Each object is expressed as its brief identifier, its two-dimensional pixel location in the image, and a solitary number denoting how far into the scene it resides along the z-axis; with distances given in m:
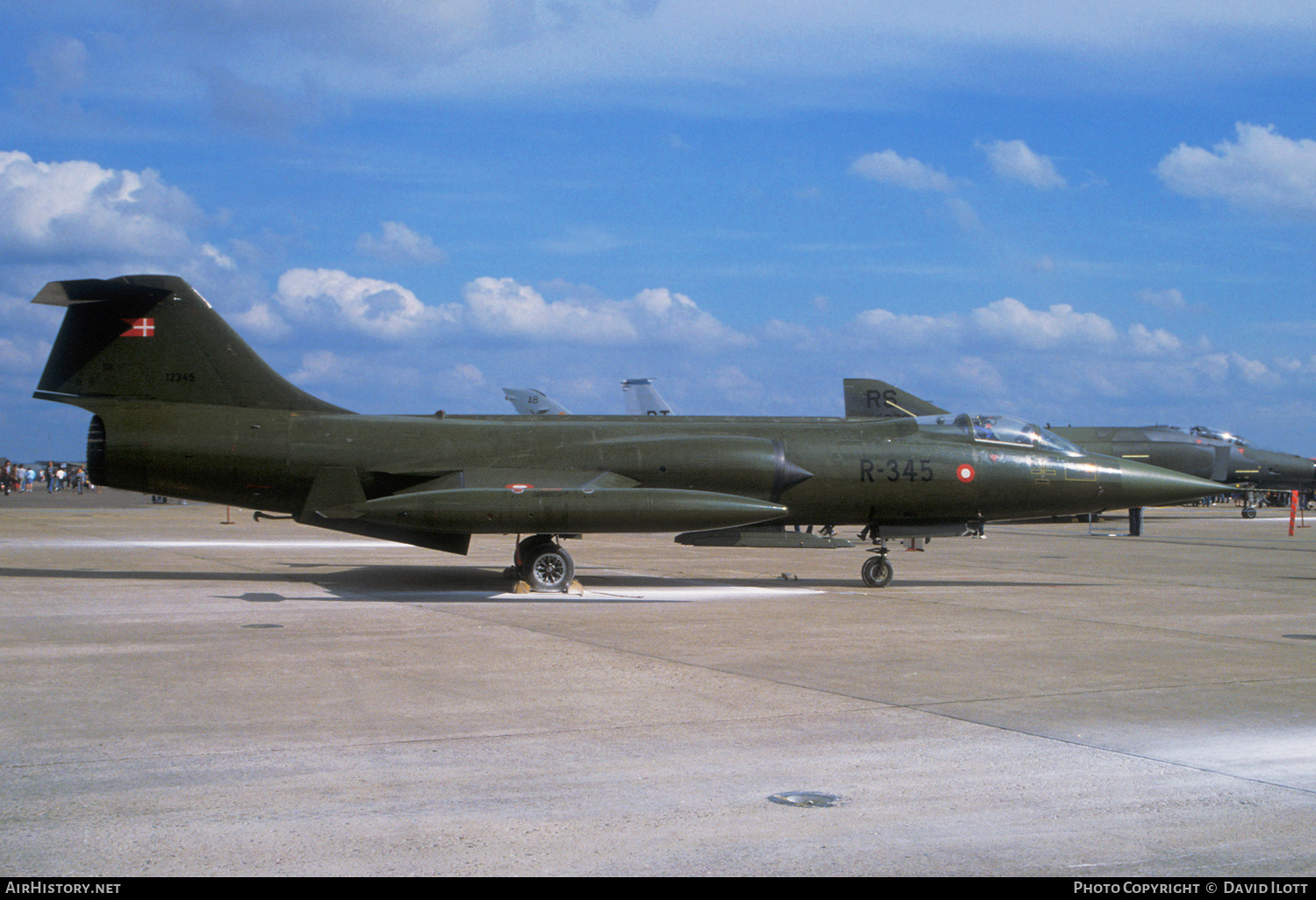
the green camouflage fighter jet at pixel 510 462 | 14.64
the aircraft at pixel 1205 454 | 34.28
